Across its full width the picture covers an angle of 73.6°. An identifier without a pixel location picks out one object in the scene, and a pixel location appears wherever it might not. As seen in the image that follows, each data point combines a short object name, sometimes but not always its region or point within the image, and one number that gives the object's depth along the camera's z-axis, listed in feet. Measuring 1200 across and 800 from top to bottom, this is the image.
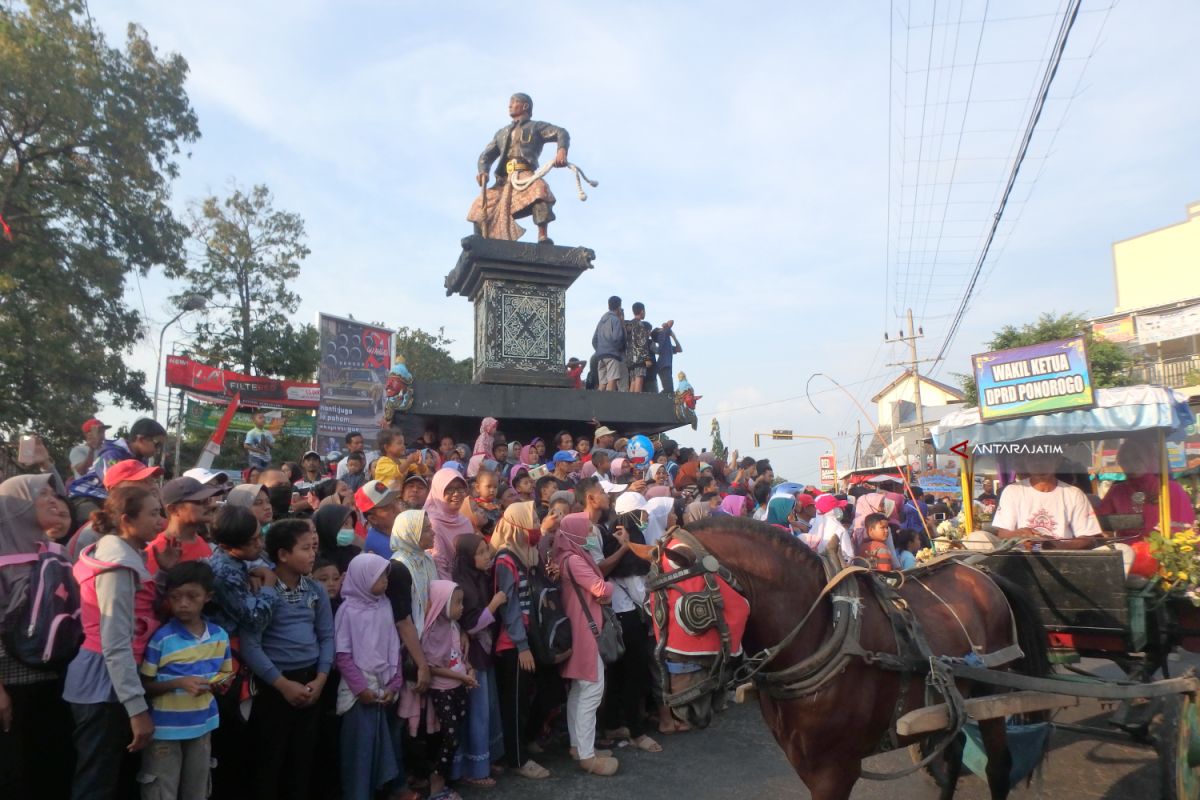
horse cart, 13.91
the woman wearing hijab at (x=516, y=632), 18.38
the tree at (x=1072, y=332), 81.56
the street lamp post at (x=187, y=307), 75.51
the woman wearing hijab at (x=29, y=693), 11.79
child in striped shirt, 11.84
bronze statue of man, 46.65
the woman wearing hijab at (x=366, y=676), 15.26
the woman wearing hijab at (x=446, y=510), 18.44
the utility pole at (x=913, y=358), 108.06
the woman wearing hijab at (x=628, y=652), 21.03
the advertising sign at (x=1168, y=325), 95.40
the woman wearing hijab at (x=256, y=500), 17.13
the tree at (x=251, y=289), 97.50
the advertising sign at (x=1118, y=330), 99.46
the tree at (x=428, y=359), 142.10
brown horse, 11.90
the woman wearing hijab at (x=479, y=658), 17.53
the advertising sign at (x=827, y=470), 86.17
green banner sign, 70.08
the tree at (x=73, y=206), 63.41
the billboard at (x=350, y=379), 64.34
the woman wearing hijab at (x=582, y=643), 18.88
